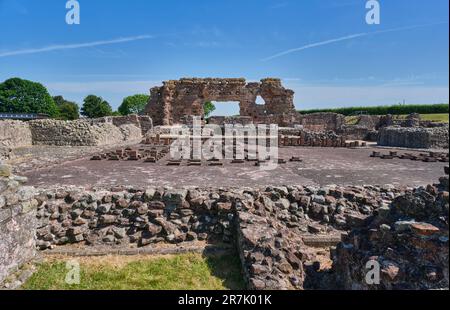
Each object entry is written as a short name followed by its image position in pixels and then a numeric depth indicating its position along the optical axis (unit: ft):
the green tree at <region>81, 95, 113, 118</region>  209.15
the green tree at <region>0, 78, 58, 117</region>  179.42
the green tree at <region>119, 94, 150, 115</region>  227.61
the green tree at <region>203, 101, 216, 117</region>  257.75
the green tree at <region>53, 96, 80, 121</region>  200.85
